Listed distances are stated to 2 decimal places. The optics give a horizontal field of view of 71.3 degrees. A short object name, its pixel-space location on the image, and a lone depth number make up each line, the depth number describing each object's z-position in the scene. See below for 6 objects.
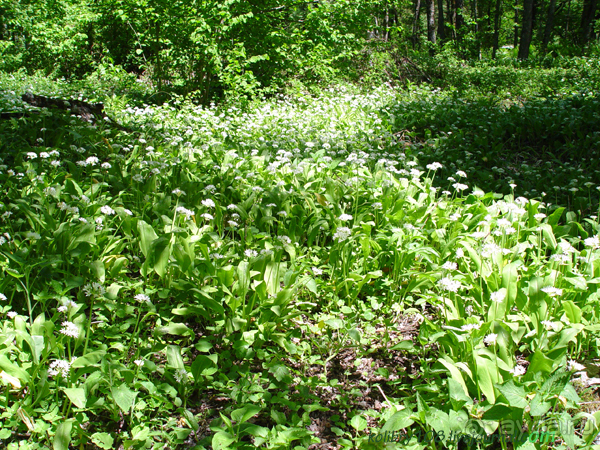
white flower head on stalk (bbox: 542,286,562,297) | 2.08
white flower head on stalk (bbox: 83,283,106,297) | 2.13
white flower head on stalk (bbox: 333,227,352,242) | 2.77
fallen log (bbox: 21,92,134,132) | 5.70
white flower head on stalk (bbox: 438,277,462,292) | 2.15
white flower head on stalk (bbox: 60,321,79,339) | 1.83
